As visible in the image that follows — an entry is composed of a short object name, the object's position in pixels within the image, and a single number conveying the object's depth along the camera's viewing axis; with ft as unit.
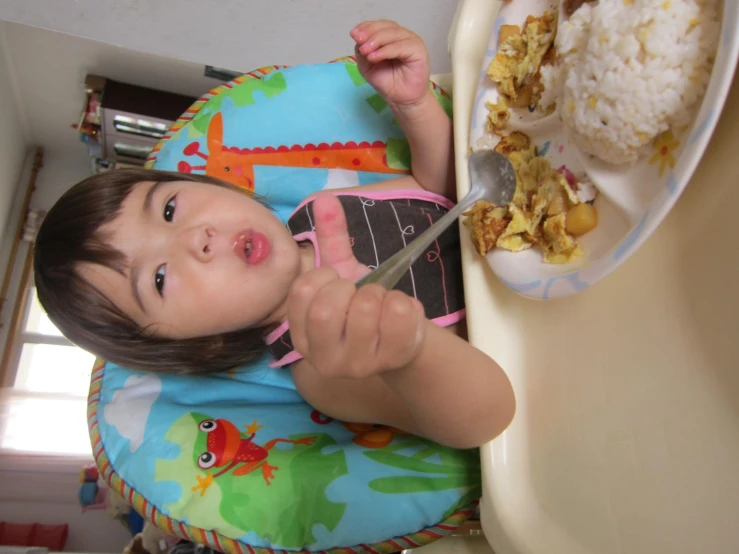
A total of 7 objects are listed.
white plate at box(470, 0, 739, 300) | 1.16
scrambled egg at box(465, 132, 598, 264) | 1.65
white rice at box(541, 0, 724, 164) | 1.31
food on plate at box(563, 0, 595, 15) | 1.69
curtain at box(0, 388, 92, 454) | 6.03
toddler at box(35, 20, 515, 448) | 2.10
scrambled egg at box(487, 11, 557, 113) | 1.84
